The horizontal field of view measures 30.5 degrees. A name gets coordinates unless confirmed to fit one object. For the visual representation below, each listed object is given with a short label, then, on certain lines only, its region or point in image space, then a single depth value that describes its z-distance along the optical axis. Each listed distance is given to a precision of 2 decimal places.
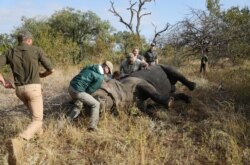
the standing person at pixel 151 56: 12.66
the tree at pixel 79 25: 41.81
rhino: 8.14
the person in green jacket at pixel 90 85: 7.54
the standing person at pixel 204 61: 14.83
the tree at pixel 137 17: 25.92
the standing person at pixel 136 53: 11.13
